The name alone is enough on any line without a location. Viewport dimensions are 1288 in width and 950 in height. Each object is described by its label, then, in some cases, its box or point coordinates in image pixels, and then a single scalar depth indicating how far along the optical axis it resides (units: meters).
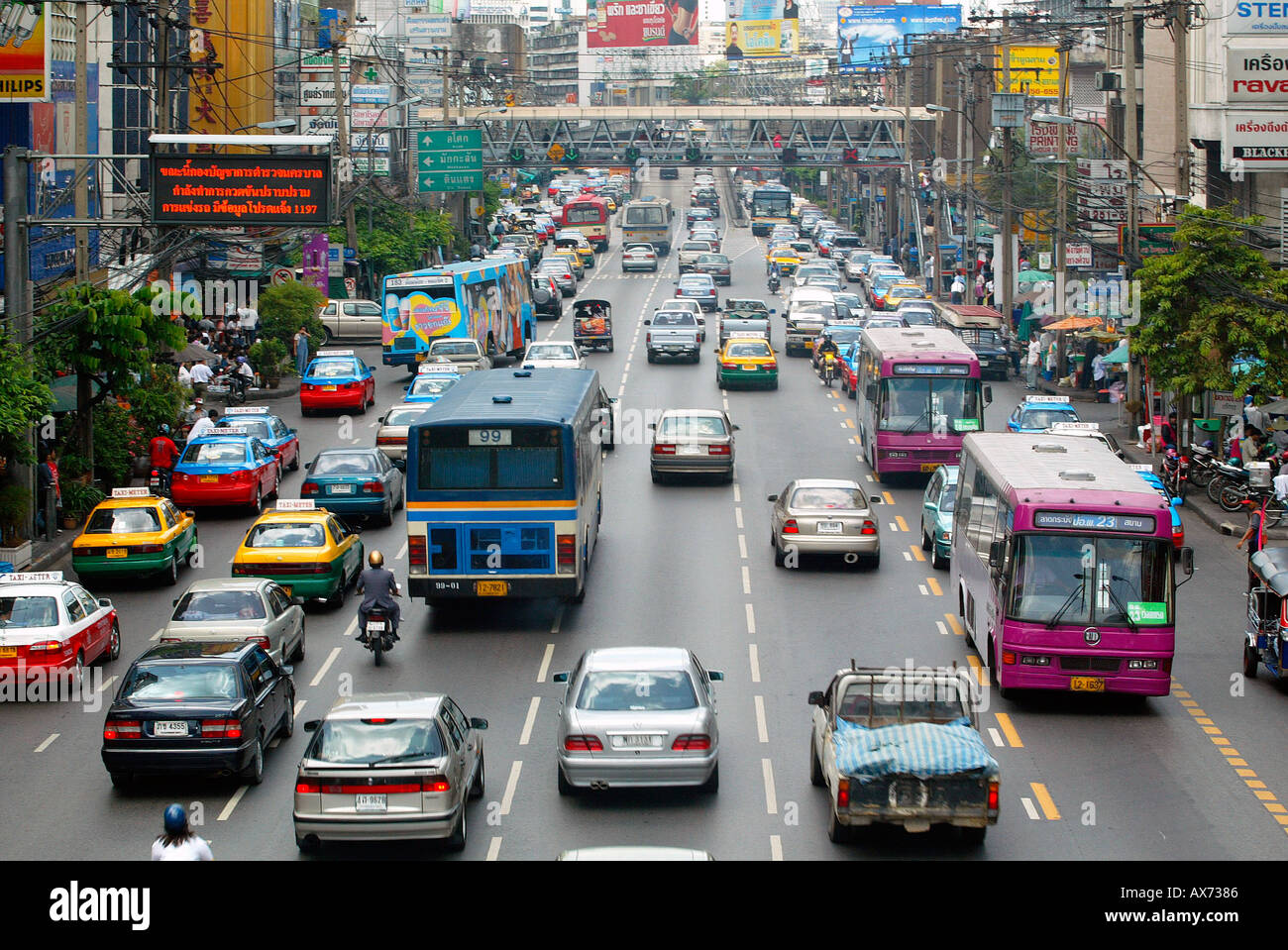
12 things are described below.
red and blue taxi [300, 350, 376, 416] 43.69
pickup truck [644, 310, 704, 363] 54.09
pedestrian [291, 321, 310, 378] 49.72
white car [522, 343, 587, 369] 46.12
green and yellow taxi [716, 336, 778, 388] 48.97
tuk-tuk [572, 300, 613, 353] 57.00
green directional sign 68.25
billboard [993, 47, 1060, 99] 95.79
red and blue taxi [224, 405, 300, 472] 35.25
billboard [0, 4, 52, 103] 41.53
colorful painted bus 49.09
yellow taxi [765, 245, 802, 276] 84.00
